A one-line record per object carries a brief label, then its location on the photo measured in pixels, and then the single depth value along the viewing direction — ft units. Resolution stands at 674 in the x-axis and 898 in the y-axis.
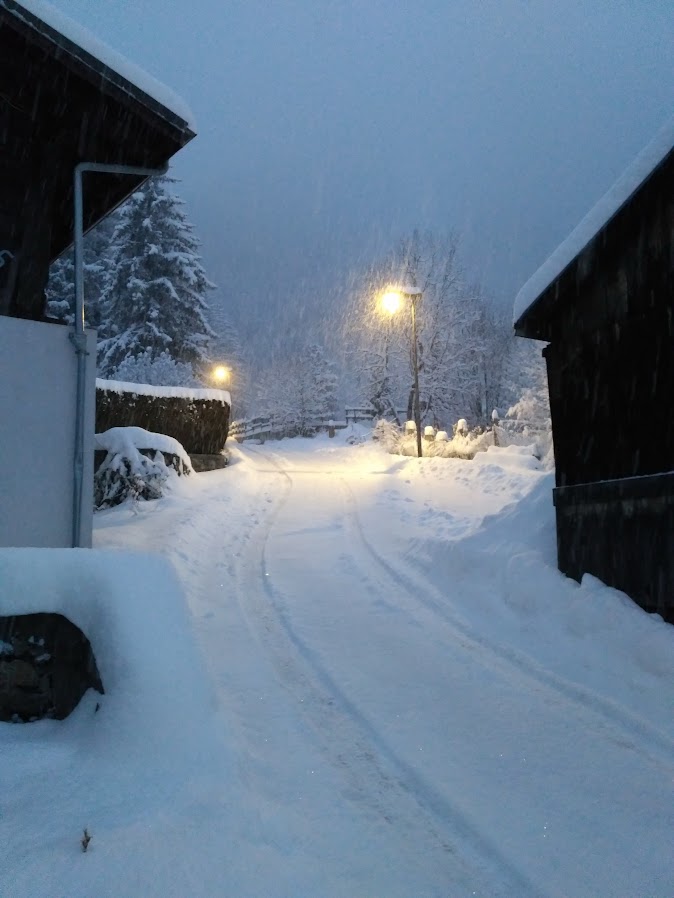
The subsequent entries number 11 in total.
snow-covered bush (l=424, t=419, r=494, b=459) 63.31
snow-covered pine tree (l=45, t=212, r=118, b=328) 89.25
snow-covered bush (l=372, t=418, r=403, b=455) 82.74
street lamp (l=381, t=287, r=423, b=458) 65.16
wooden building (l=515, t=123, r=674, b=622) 18.35
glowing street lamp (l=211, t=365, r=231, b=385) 103.04
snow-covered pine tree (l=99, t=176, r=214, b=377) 91.09
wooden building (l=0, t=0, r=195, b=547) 18.75
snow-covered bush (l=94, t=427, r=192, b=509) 36.63
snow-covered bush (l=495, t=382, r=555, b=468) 62.90
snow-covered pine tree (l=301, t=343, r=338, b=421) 147.33
